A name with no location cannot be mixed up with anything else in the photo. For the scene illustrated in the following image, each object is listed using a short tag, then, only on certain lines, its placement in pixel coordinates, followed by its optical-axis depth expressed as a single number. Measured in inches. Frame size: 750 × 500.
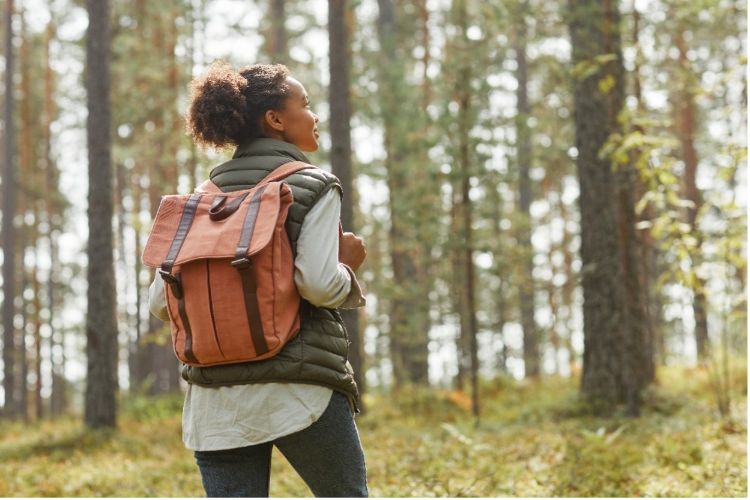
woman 100.7
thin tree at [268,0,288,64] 590.2
